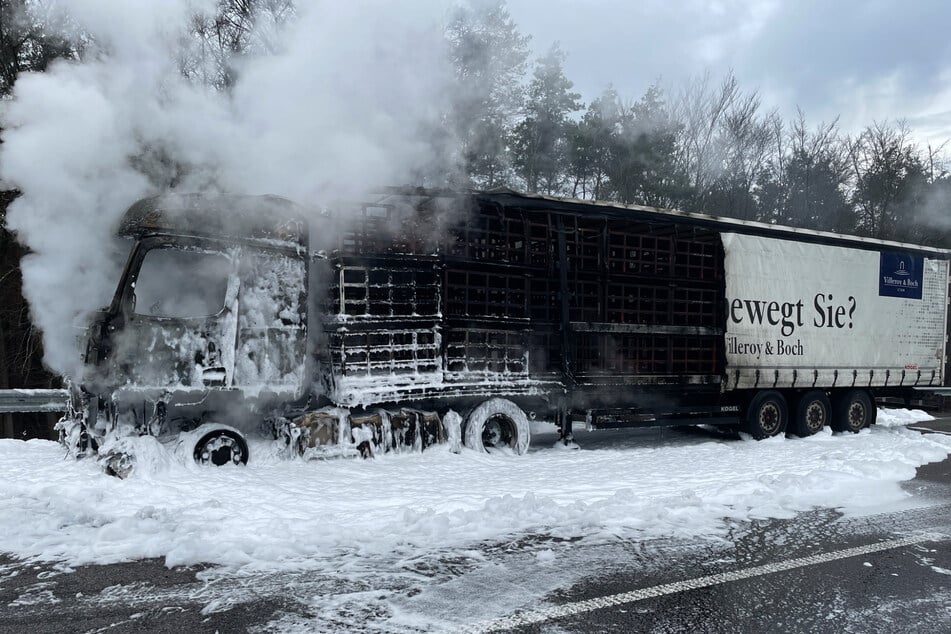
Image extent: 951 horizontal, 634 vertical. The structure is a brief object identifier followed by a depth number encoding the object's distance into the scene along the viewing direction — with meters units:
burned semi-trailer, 7.12
